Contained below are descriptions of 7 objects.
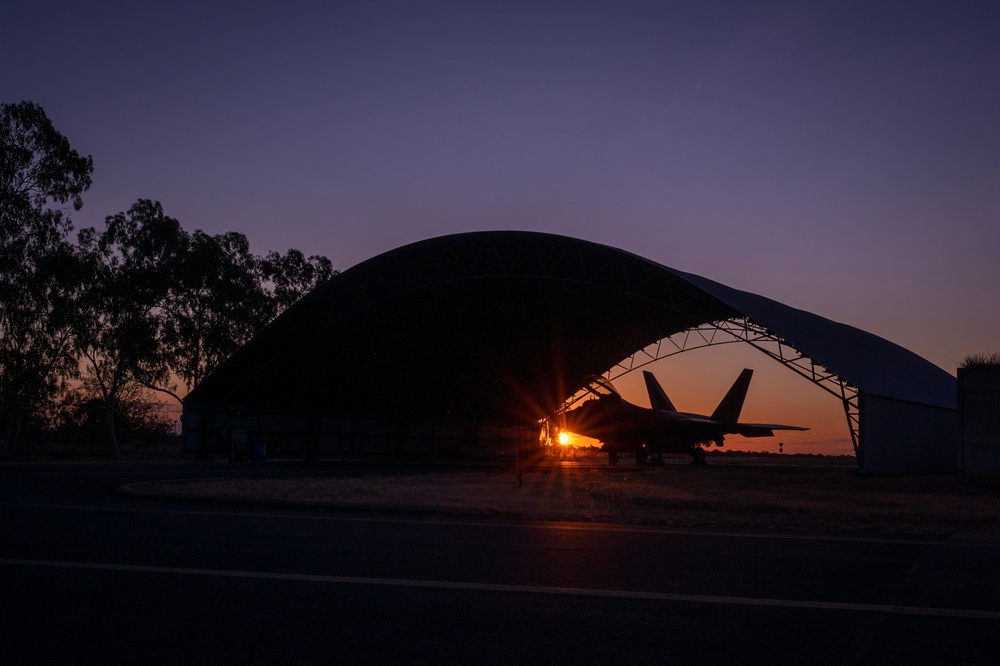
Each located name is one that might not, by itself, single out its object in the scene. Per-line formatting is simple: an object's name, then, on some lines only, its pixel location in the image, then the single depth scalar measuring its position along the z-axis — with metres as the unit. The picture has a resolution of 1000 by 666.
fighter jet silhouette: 41.62
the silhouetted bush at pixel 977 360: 30.63
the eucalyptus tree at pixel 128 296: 43.53
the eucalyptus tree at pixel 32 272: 39.19
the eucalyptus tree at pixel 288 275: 56.88
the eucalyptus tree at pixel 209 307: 48.03
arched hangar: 32.78
